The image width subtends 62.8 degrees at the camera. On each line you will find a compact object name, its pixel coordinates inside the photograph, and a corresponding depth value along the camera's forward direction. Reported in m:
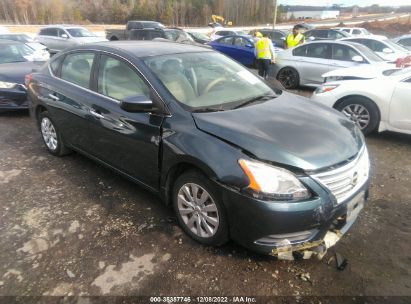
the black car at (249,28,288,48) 18.80
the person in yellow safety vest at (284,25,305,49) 11.73
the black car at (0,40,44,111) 6.48
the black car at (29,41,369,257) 2.37
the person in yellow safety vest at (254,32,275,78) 9.45
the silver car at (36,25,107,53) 15.62
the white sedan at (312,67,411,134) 5.06
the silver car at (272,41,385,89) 8.53
